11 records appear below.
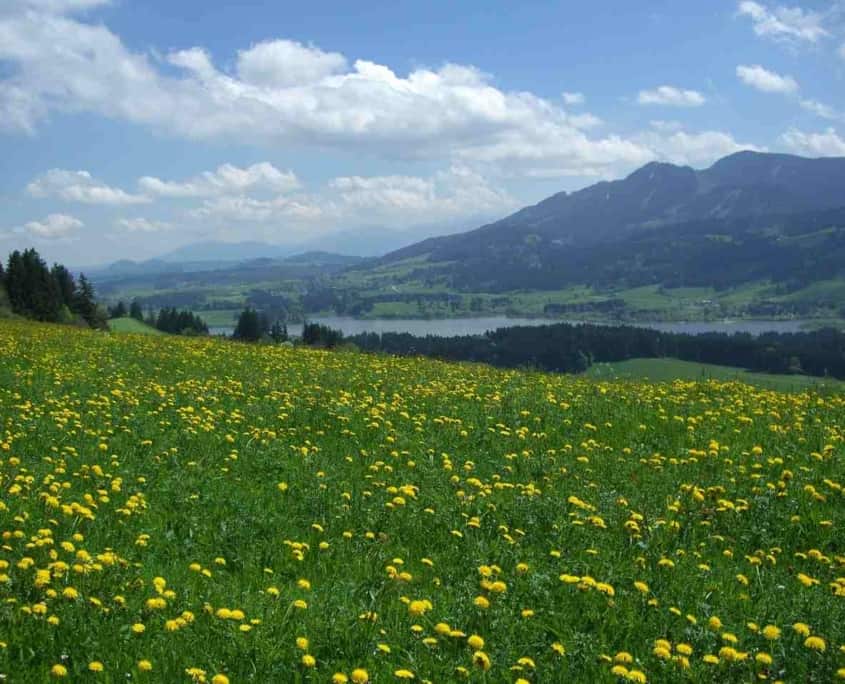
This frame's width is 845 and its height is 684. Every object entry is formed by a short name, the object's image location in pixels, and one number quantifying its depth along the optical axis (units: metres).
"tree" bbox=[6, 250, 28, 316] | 72.87
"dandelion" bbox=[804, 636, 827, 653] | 5.08
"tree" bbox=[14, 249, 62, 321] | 73.31
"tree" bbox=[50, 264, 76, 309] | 85.25
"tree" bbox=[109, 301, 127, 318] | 140.60
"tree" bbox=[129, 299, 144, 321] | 138.55
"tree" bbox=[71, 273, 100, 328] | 87.94
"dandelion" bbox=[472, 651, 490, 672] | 4.75
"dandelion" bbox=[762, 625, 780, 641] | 5.20
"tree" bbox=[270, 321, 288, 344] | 67.25
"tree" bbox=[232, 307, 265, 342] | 83.29
